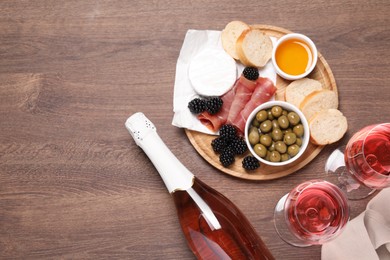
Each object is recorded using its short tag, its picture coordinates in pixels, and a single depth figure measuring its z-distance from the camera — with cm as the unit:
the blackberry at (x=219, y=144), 108
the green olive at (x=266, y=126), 108
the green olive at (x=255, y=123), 110
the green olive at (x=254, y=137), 108
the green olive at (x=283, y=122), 108
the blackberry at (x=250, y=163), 107
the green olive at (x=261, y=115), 108
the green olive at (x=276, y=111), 108
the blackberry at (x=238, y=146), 108
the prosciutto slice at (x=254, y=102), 111
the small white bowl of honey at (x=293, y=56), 112
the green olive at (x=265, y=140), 108
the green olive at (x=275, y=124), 109
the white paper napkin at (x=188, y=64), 114
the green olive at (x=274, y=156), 107
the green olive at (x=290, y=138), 107
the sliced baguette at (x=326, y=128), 108
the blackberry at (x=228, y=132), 108
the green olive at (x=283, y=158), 108
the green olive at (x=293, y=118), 108
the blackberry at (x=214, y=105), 109
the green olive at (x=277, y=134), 108
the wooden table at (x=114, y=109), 112
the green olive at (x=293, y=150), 107
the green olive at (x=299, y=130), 108
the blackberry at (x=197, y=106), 109
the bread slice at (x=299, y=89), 112
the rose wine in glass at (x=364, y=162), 101
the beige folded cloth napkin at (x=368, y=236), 97
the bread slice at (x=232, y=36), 114
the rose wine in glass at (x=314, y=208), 98
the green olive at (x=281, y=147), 108
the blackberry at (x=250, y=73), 111
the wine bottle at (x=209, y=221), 100
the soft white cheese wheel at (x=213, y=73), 112
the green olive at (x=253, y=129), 109
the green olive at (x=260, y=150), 107
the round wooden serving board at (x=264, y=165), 110
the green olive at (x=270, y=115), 109
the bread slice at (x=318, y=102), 110
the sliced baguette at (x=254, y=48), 111
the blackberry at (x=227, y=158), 107
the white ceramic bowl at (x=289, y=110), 106
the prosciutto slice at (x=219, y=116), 111
